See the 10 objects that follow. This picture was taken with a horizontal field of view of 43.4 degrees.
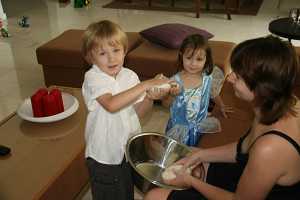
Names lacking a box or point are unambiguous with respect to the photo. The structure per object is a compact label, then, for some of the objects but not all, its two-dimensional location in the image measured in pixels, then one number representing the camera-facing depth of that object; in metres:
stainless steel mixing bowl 1.41
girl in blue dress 1.64
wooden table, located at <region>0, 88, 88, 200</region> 1.46
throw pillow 2.69
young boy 1.25
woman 1.00
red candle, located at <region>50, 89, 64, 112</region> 1.82
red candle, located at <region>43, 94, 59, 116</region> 1.78
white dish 1.80
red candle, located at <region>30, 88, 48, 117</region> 1.78
